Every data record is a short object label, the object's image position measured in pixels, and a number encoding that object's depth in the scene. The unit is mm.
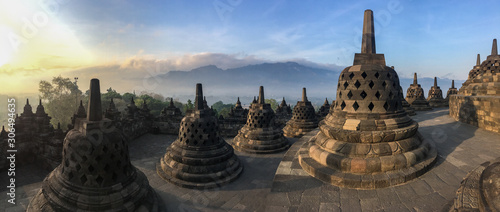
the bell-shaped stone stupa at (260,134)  12211
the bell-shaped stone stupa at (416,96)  19547
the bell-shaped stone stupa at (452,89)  28453
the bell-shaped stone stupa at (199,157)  8438
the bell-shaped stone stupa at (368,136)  4844
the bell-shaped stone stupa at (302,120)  16656
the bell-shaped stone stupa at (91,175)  4781
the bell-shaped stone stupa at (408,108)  14934
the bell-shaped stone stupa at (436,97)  23531
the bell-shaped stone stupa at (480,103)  8305
